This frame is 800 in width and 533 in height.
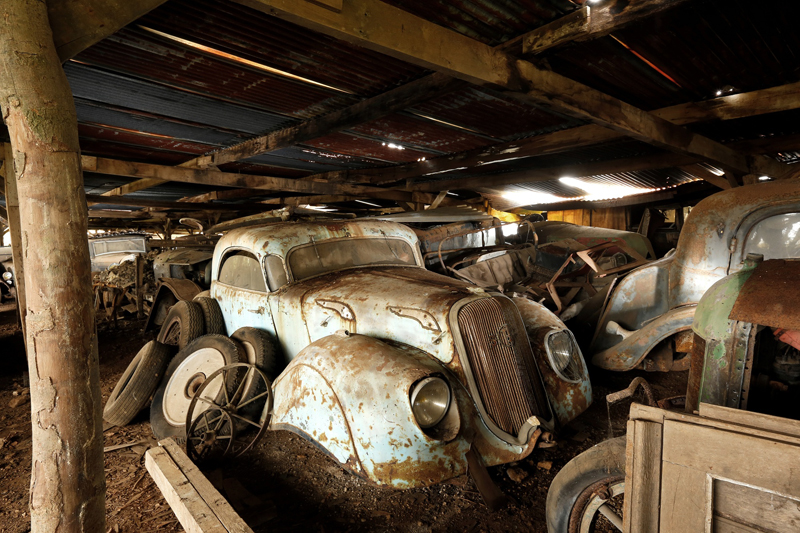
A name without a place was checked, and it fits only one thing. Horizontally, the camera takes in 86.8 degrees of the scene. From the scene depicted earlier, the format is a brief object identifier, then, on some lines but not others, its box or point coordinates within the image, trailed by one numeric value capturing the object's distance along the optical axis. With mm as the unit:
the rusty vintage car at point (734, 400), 1323
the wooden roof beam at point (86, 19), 1706
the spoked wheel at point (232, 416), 3344
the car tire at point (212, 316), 4598
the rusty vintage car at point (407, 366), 2520
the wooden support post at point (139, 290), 8234
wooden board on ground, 2129
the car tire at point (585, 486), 1941
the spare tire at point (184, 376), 3705
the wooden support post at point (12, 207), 4605
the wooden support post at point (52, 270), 1574
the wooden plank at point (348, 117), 3449
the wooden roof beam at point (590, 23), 2416
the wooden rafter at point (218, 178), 5324
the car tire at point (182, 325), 4399
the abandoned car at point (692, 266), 3727
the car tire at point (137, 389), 3928
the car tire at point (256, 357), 3514
